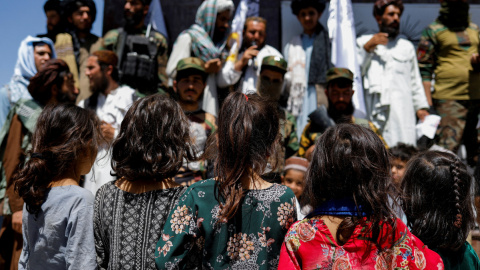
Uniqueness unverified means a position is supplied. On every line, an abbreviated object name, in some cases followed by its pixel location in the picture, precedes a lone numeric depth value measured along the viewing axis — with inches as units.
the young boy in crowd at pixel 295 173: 165.2
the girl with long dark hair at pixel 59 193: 95.2
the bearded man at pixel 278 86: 194.2
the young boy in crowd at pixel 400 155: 169.6
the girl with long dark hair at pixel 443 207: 93.3
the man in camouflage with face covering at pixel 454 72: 212.9
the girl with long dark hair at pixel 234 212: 83.4
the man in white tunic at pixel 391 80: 212.4
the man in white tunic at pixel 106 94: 184.3
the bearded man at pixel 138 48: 208.2
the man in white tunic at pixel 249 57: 213.3
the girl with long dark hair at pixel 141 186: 91.5
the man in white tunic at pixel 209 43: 210.5
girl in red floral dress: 77.9
